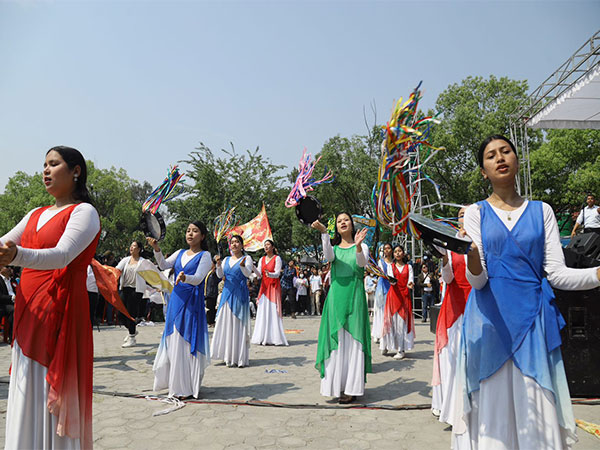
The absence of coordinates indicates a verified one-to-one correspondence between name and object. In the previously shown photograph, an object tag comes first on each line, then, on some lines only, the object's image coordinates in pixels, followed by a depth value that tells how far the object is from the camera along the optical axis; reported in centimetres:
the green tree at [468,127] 2742
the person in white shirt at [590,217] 980
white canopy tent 1222
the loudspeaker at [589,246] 569
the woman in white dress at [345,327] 557
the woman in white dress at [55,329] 263
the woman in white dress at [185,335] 571
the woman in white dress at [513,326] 251
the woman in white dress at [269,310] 1090
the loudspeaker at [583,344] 556
